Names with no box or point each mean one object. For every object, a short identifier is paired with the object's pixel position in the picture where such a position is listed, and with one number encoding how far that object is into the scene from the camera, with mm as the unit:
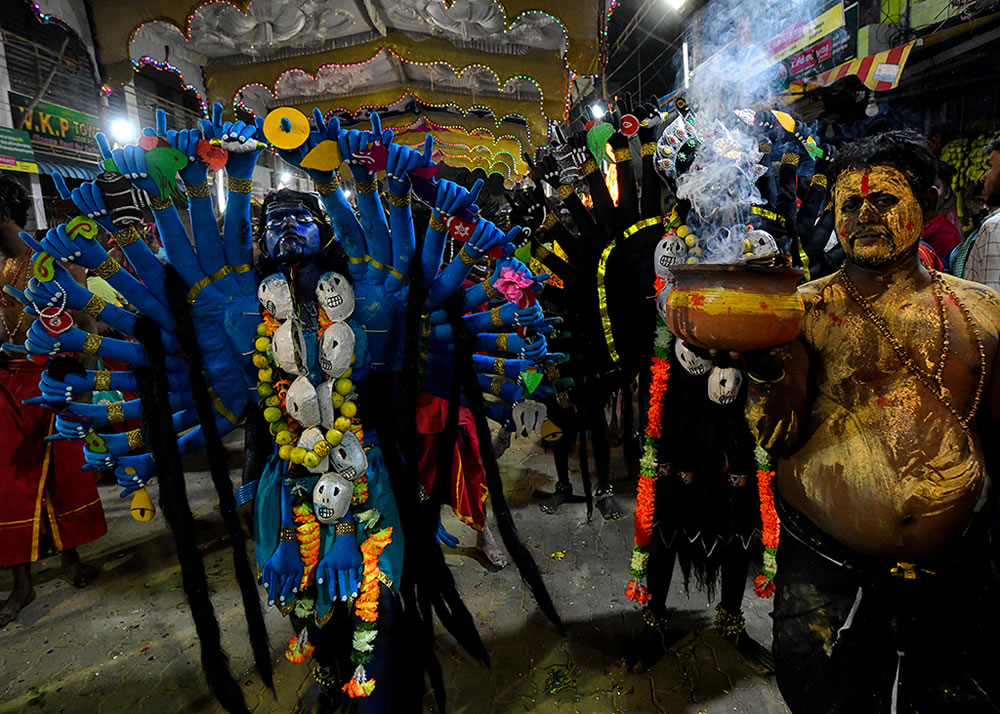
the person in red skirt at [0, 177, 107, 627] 2961
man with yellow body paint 1328
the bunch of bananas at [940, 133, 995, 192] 5855
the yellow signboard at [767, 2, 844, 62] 7227
